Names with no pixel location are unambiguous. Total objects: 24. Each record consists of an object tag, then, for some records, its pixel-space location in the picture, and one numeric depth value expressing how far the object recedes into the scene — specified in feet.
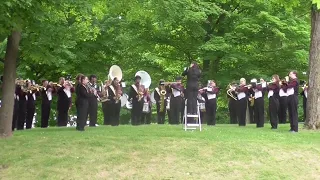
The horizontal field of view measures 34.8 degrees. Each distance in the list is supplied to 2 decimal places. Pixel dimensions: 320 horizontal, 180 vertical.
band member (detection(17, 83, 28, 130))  61.77
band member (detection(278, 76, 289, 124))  57.77
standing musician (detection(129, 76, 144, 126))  66.95
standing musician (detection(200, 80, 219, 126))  67.92
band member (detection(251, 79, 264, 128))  64.59
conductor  52.49
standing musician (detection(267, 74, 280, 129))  60.34
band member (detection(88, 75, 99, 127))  61.05
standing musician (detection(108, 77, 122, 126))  65.16
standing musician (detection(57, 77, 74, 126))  64.90
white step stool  51.81
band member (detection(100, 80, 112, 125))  65.51
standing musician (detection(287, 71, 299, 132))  55.12
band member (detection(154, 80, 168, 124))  72.90
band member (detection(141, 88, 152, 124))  69.56
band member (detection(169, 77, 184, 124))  70.23
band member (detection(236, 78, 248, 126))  67.82
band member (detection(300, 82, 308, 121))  76.13
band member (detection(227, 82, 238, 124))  71.27
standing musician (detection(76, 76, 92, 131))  55.01
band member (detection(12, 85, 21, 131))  61.05
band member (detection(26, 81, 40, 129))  63.56
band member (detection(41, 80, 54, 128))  65.72
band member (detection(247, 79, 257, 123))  67.89
